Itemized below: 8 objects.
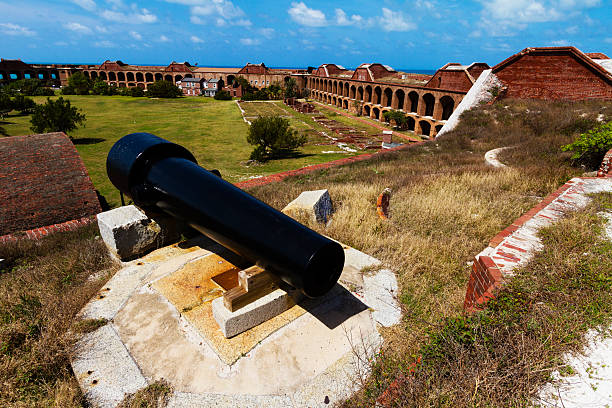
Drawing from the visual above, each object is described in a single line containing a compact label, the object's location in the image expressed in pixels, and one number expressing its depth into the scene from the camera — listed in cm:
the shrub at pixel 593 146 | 722
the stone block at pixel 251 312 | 259
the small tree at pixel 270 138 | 2136
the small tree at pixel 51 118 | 2394
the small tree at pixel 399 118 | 3092
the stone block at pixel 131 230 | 363
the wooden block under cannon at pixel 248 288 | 259
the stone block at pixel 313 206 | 470
